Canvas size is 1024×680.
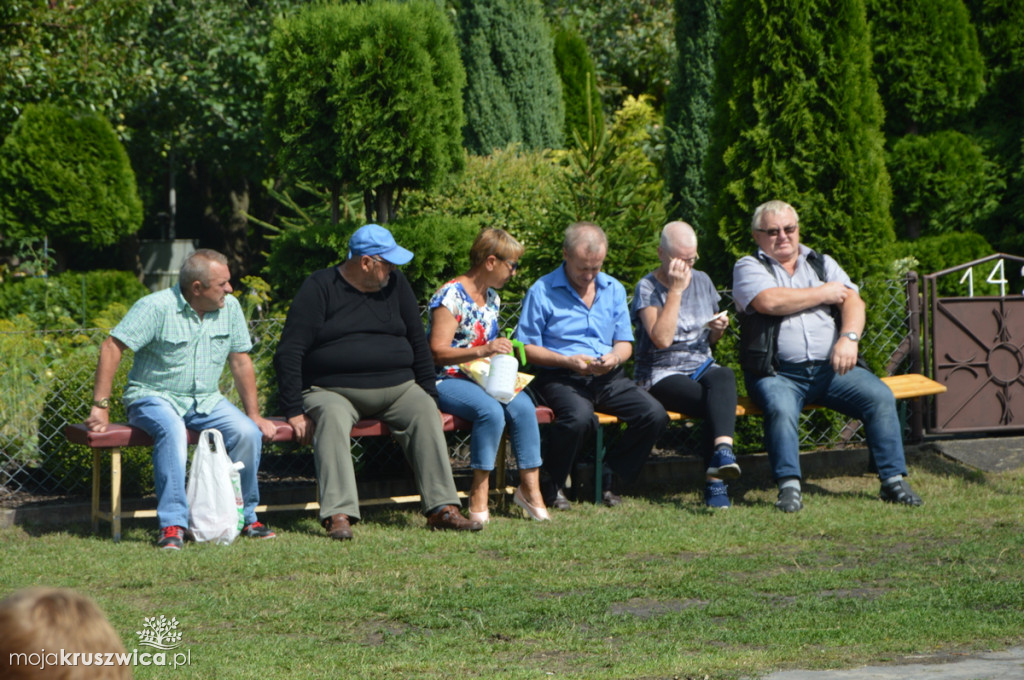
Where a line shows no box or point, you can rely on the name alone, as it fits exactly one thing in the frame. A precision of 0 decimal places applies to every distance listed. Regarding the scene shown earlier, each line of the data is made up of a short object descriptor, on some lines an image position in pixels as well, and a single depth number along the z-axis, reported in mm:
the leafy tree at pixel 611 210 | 15719
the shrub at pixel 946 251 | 22031
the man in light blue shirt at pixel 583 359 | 13375
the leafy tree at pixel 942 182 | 22641
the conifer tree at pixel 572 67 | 37594
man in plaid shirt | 11711
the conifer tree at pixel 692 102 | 27047
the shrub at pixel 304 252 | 15594
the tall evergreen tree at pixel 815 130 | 15367
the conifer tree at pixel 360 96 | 15875
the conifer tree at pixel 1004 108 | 22812
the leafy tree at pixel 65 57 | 25109
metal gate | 15531
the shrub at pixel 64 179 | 27906
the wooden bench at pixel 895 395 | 13648
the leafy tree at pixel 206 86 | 32344
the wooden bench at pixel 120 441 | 11820
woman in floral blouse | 12828
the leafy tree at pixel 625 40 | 41125
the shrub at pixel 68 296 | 23683
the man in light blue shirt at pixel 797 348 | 13312
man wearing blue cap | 12281
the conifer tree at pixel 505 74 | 32062
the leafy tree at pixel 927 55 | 21906
